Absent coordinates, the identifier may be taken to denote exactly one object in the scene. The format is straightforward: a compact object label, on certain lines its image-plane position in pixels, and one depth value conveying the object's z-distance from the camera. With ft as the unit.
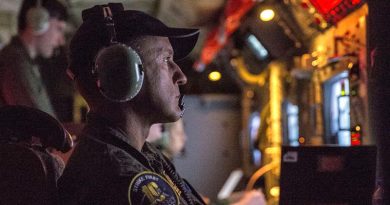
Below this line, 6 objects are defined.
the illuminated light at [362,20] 14.70
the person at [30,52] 12.92
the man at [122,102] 6.31
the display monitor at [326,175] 7.73
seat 6.81
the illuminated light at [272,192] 17.33
